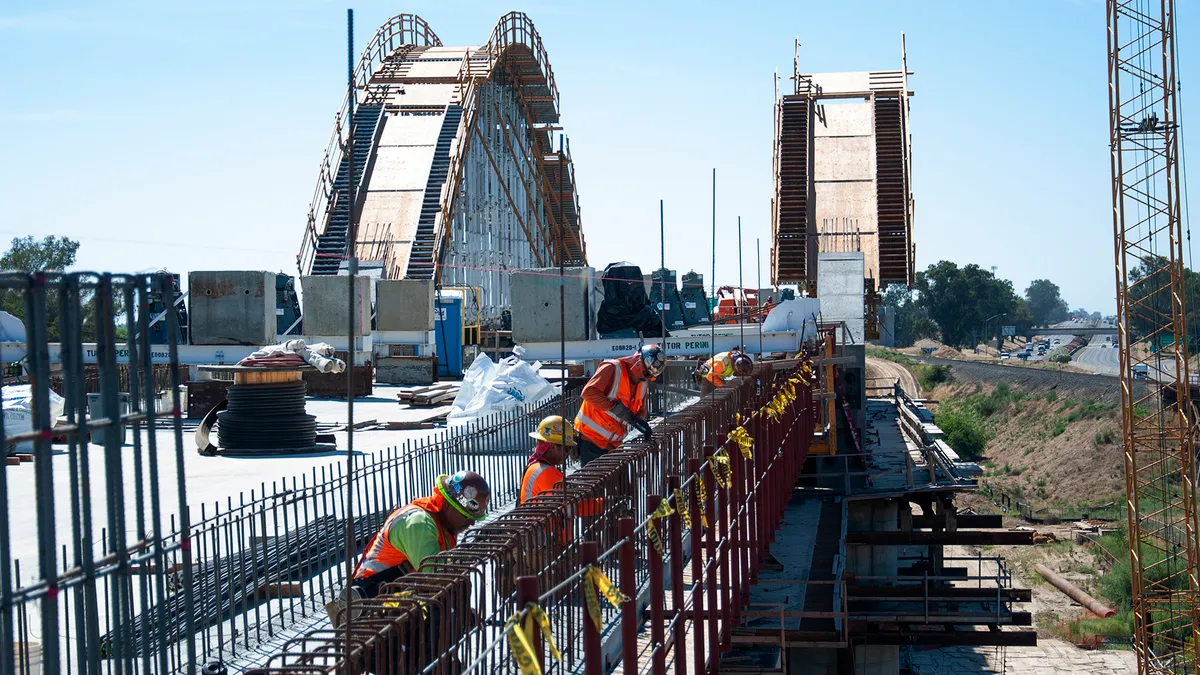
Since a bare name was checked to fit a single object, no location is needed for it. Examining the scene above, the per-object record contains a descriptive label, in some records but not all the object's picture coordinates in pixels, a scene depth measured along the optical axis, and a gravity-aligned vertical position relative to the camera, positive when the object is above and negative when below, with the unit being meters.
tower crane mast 29.44 -3.18
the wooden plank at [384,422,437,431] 21.75 -2.14
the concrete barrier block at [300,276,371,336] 28.19 -0.03
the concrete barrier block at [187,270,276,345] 25.41 -0.07
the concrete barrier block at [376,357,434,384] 30.53 -1.64
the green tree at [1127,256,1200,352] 32.84 -0.48
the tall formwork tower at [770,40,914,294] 40.47 +4.05
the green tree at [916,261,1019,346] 128.12 -0.46
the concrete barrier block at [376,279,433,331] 30.44 -0.07
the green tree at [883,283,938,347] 136.25 -3.02
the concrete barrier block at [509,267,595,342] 25.42 -0.14
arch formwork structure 40.53 +5.08
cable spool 18.70 -1.72
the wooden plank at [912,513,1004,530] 25.48 -4.68
